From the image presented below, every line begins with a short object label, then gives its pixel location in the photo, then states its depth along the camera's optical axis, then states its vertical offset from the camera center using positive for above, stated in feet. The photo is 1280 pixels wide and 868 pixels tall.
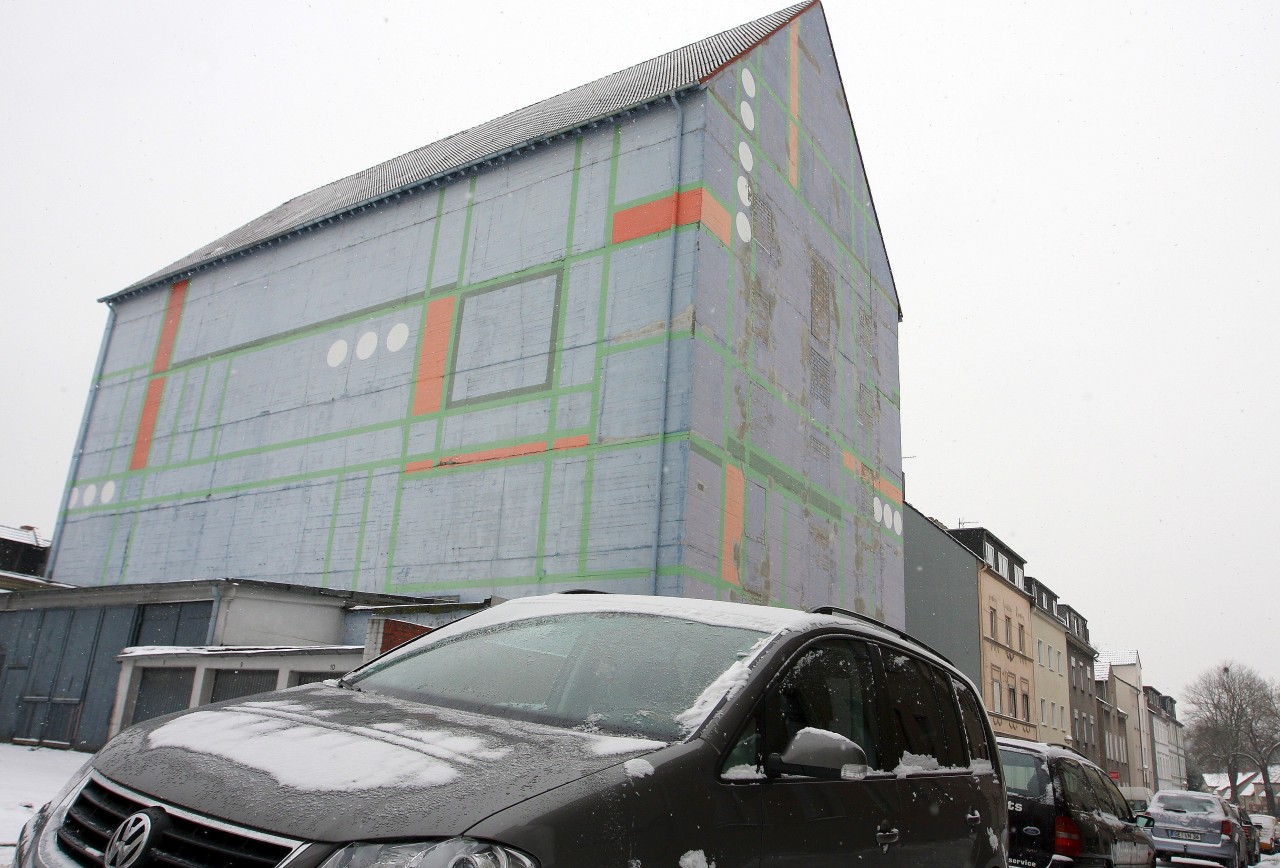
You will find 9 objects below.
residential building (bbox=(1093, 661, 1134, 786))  189.49 +6.99
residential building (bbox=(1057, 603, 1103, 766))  170.91 +12.37
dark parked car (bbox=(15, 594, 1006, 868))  7.47 -0.41
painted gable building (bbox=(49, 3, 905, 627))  69.21 +28.26
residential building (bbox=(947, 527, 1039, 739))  128.98 +15.80
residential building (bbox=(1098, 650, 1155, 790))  220.23 +12.63
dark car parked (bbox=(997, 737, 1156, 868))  26.76 -1.58
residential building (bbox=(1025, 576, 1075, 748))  151.64 +13.12
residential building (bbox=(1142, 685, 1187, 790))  264.93 +6.17
